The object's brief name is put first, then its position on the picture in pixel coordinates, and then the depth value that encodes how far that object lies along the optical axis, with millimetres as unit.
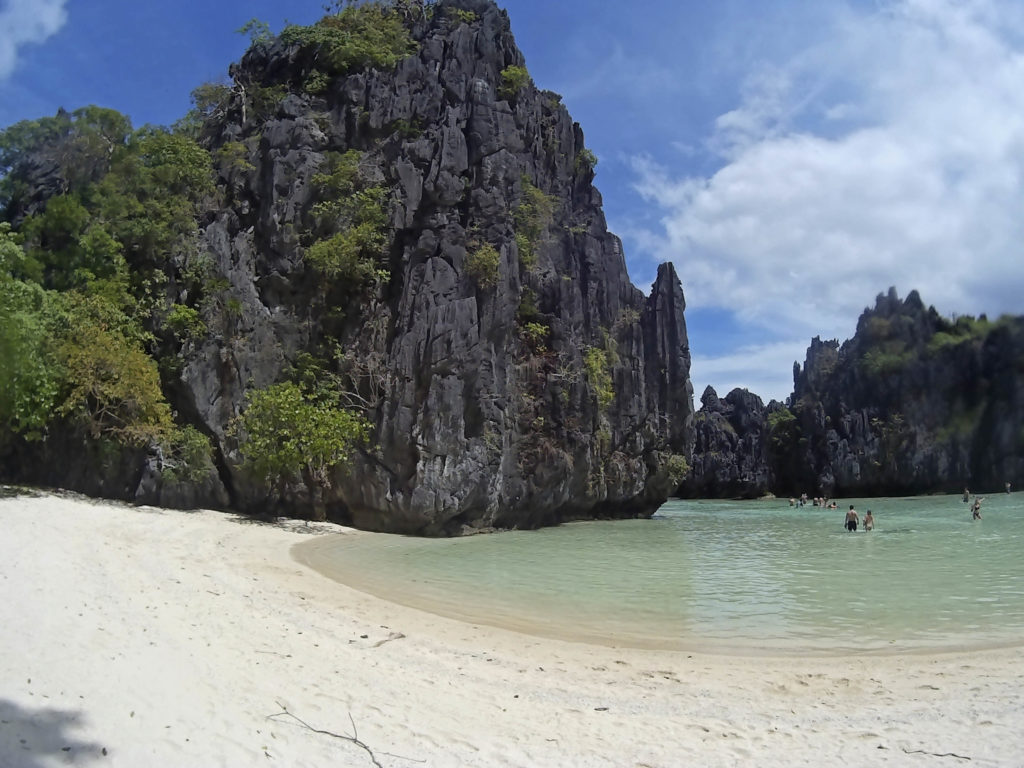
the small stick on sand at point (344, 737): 4852
